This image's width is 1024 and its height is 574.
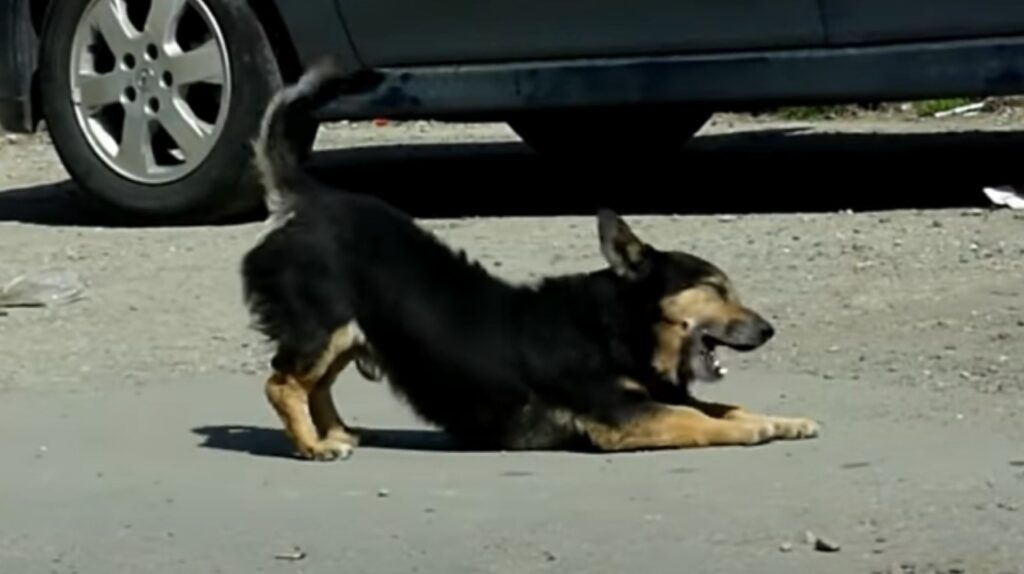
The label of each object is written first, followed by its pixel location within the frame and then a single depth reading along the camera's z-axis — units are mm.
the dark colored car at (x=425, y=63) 17226
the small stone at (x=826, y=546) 10316
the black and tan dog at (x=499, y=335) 12527
